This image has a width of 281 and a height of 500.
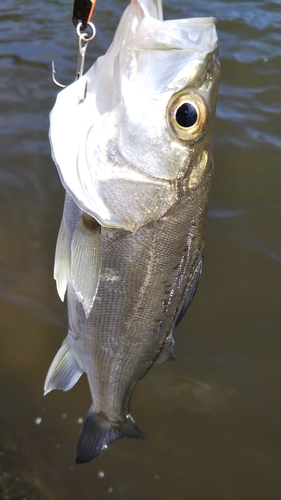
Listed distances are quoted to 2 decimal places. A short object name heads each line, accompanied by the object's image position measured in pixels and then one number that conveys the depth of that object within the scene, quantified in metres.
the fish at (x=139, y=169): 0.39
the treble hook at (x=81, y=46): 0.40
